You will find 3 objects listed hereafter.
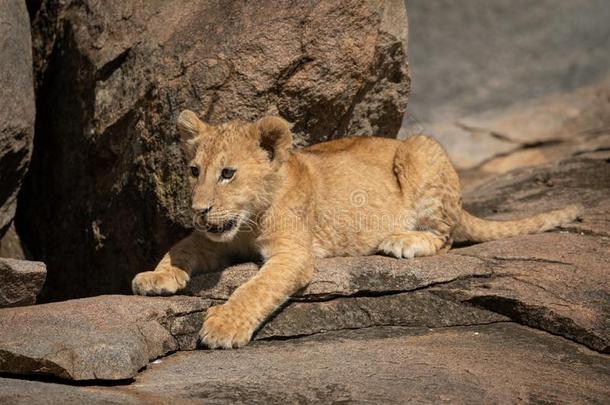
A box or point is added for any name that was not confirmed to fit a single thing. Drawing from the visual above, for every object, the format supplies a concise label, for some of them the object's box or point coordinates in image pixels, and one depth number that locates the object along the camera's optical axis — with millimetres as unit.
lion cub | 11945
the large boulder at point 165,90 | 14430
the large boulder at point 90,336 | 9758
